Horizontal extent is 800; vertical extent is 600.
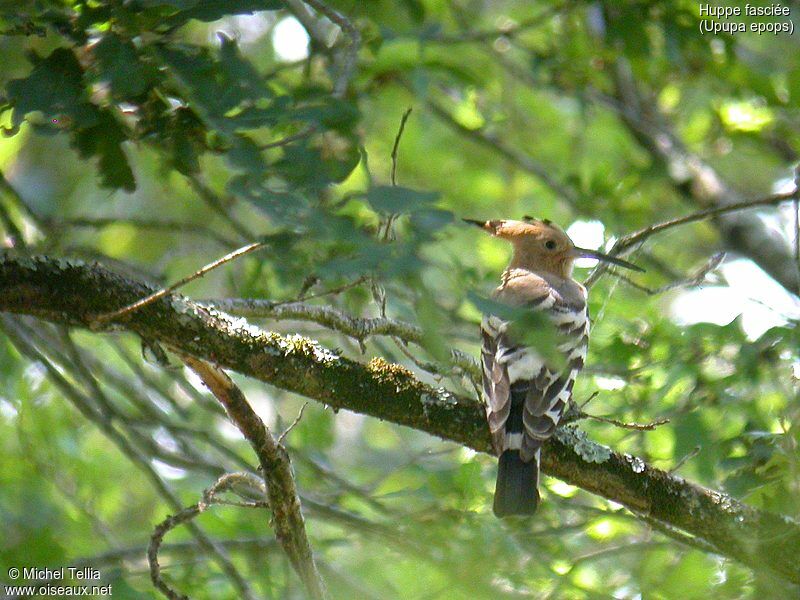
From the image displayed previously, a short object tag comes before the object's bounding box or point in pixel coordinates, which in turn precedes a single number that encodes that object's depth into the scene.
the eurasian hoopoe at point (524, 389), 6.37
